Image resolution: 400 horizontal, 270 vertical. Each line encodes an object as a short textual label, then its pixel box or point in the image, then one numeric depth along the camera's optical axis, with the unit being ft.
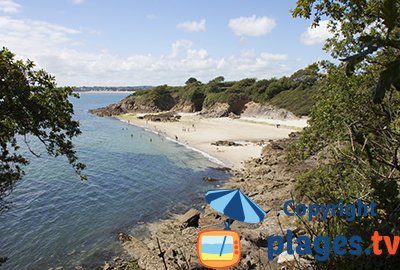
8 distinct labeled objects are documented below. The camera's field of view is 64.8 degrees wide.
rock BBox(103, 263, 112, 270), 48.99
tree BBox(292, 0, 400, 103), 27.27
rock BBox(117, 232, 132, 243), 60.59
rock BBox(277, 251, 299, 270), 24.24
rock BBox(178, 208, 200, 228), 64.41
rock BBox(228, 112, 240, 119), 250.29
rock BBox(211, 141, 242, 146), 154.51
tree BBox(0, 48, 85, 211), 30.96
